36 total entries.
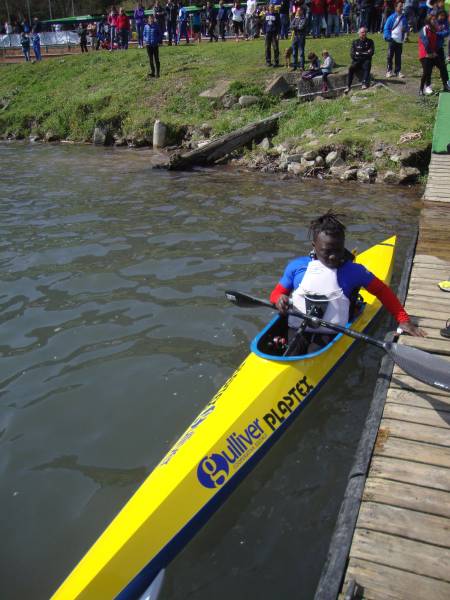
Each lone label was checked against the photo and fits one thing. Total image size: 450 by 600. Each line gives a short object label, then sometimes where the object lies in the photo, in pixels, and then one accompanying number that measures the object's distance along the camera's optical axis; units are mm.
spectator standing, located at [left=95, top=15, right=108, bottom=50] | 30084
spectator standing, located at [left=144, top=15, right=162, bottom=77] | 18172
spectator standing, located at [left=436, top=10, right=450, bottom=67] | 12789
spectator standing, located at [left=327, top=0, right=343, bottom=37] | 20781
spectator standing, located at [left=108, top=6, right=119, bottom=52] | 27531
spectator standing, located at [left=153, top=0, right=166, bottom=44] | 24384
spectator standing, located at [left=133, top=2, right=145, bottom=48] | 25375
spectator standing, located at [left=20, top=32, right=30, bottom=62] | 29719
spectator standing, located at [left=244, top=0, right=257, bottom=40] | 22812
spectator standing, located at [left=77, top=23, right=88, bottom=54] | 29141
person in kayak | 4629
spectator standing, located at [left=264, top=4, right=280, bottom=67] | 17250
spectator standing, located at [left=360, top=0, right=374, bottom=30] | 20094
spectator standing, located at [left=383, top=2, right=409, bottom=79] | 14352
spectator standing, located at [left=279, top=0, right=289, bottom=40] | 19828
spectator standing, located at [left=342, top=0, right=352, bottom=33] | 22750
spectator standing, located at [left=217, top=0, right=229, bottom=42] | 24375
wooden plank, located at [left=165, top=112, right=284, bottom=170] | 14305
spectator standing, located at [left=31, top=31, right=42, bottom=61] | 29984
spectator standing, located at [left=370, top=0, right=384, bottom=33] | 21159
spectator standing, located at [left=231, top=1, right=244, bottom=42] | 23469
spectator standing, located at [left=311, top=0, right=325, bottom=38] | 20023
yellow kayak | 2957
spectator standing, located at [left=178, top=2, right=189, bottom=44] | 26062
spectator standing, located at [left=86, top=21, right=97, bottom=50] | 30141
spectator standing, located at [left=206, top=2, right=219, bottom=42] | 25938
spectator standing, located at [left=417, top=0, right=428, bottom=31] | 18453
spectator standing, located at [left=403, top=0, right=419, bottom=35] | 16811
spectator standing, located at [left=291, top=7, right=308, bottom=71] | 16731
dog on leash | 18281
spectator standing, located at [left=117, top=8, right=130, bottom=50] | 26047
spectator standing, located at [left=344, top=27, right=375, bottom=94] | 14195
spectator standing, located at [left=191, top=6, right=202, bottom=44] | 25484
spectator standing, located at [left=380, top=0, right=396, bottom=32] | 20922
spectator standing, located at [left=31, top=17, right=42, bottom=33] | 34019
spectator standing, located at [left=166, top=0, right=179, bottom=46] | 25359
